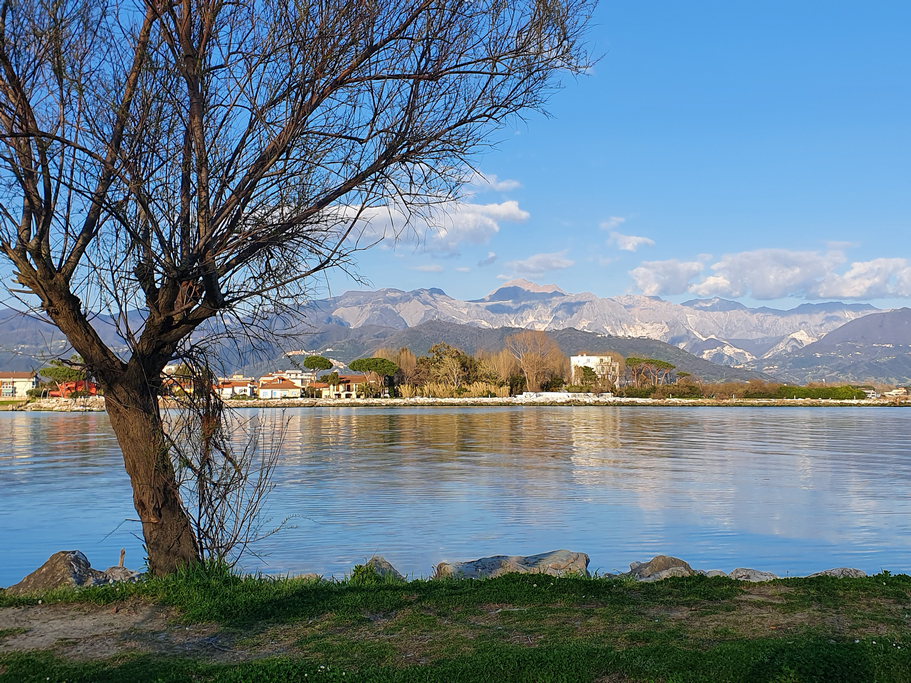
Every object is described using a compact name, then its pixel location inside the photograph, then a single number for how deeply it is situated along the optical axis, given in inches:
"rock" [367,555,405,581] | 336.5
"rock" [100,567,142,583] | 354.9
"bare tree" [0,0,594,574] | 250.8
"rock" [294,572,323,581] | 339.8
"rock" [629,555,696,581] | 348.8
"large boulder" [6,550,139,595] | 330.6
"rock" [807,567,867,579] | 335.9
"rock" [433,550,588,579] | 360.5
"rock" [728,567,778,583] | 358.0
